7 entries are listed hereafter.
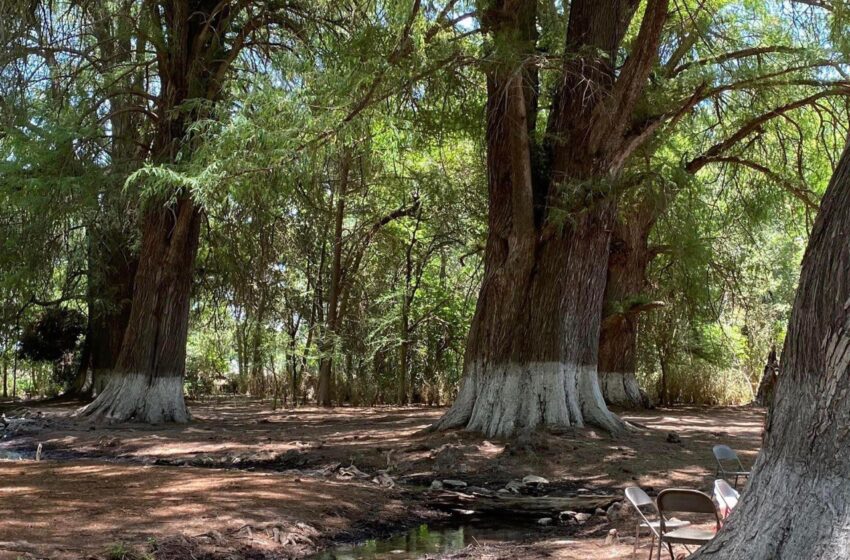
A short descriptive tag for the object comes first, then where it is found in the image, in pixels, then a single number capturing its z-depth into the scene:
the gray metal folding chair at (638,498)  5.83
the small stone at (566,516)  8.62
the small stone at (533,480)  10.32
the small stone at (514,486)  10.10
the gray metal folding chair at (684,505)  5.27
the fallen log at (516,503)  9.16
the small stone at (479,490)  10.07
